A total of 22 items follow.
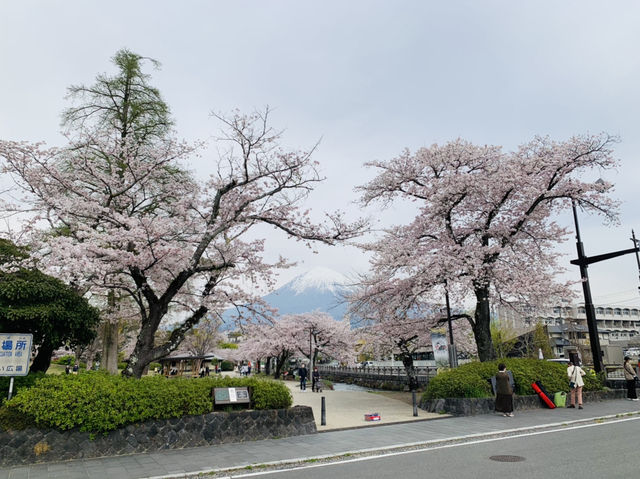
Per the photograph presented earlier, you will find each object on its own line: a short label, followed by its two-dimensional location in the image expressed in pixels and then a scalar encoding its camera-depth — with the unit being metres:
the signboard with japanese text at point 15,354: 8.29
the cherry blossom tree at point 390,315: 19.89
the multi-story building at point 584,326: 51.91
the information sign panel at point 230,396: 9.90
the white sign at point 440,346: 18.25
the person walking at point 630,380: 15.72
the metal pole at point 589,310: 17.83
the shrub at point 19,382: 8.62
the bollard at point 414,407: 13.35
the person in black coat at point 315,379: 28.38
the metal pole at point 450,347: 17.25
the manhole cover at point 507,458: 7.30
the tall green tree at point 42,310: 8.91
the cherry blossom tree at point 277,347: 42.19
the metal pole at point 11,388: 8.30
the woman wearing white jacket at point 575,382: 14.12
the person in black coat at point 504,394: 12.96
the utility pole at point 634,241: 17.33
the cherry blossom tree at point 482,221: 16.41
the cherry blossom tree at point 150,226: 11.34
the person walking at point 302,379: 31.25
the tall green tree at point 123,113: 17.95
